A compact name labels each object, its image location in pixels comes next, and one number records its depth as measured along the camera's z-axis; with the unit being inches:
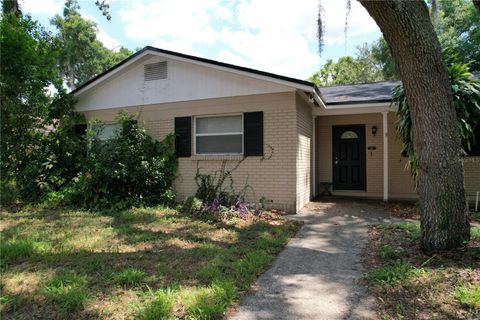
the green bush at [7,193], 323.1
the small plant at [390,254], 163.3
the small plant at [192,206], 273.4
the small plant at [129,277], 133.5
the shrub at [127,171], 303.3
